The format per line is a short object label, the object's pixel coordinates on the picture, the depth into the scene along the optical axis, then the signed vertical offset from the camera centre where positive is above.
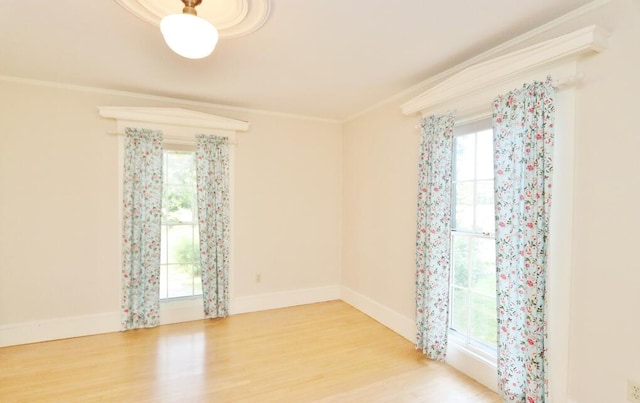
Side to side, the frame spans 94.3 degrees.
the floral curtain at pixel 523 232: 1.82 -0.18
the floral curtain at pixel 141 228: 3.18 -0.33
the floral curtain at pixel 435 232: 2.53 -0.26
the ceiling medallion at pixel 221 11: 1.71 +1.13
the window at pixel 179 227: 3.51 -0.35
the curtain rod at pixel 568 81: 1.73 +0.73
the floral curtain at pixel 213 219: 3.49 -0.25
